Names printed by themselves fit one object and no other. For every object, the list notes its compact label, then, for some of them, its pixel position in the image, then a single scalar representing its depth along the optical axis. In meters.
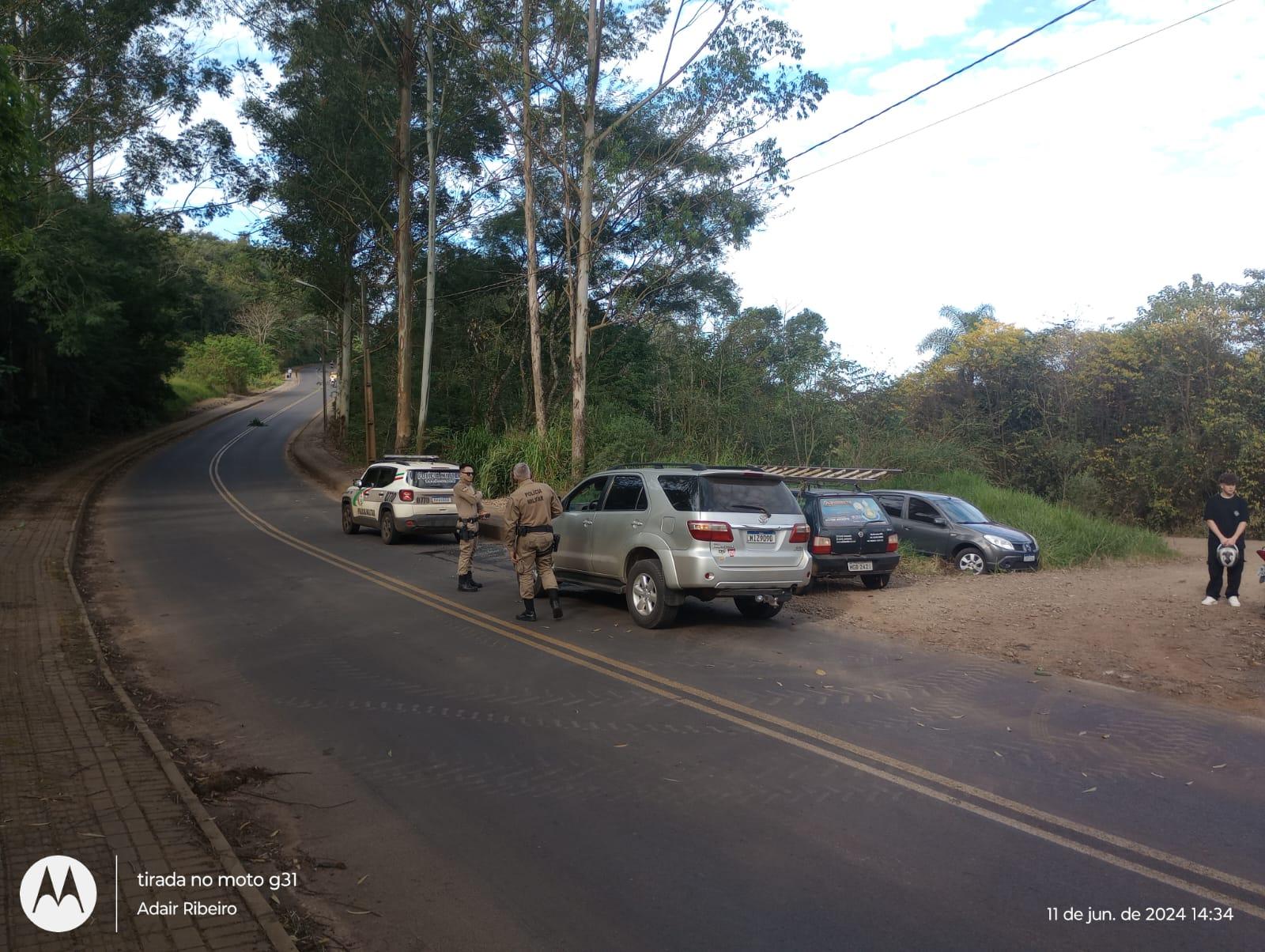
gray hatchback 15.33
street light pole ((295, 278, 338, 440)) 53.38
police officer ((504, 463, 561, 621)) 10.55
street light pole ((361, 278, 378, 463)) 34.56
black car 12.95
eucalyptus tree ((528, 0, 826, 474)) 20.38
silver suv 9.65
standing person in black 10.49
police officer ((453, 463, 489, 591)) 12.61
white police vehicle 17.89
